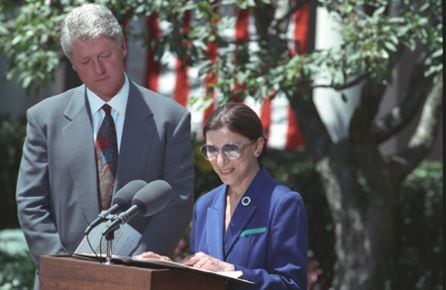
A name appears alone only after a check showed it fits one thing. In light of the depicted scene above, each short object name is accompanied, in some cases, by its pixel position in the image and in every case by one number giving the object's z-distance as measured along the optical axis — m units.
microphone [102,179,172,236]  7.82
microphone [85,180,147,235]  7.98
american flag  26.48
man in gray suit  9.38
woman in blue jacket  8.52
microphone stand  7.70
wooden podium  7.48
